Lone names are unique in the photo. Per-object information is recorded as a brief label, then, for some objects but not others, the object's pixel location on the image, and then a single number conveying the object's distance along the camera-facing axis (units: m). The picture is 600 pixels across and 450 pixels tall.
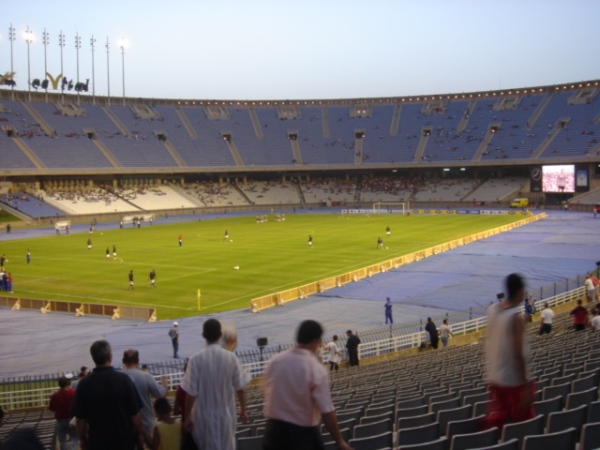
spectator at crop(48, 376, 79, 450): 10.12
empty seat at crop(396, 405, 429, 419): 8.35
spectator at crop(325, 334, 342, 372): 21.98
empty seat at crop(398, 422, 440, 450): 6.65
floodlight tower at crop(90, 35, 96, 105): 115.31
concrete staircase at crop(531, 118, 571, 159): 108.12
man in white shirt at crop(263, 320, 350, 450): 5.91
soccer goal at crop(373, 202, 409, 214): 102.38
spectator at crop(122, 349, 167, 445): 7.39
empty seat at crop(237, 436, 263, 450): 7.29
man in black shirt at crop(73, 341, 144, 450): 6.24
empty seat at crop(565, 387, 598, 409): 7.48
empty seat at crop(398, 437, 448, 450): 5.59
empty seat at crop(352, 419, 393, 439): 7.25
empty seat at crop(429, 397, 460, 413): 8.53
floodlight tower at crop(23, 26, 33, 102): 101.62
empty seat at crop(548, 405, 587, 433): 6.39
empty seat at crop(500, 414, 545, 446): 6.08
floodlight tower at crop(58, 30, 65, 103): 111.00
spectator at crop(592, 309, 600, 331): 18.44
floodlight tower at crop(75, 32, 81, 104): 113.41
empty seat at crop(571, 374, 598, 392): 8.68
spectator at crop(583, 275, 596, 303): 28.19
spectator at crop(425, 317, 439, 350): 24.77
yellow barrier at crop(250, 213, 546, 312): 33.77
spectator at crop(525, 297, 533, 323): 26.96
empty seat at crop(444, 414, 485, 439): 6.74
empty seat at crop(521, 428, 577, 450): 5.44
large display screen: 98.44
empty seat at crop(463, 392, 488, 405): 9.08
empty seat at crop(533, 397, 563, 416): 7.45
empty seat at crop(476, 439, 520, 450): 5.34
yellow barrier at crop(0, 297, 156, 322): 32.03
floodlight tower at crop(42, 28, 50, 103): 108.77
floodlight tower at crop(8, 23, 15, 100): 104.62
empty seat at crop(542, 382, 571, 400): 8.42
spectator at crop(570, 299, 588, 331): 19.77
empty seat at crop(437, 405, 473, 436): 7.59
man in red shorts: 7.05
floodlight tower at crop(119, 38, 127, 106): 113.30
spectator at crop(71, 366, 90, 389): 13.82
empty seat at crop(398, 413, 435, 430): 7.44
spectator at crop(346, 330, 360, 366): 22.30
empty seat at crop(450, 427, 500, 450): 5.87
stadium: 15.27
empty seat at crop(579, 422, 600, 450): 5.63
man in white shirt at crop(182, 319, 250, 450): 6.36
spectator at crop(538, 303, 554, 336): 20.84
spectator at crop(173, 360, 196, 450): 6.49
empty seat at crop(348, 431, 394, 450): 6.54
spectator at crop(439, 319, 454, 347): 24.89
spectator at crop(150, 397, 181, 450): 6.66
